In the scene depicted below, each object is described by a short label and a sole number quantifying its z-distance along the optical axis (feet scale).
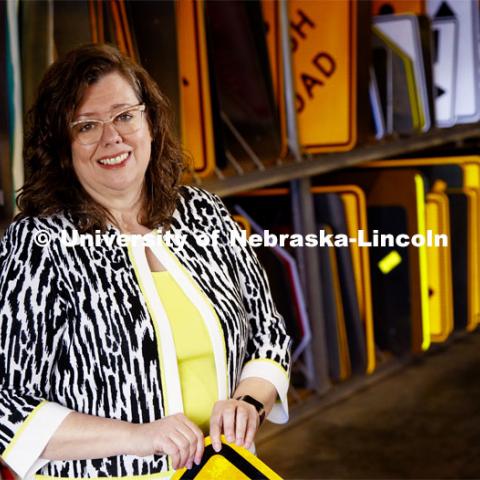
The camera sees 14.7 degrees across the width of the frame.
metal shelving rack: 13.44
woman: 9.31
